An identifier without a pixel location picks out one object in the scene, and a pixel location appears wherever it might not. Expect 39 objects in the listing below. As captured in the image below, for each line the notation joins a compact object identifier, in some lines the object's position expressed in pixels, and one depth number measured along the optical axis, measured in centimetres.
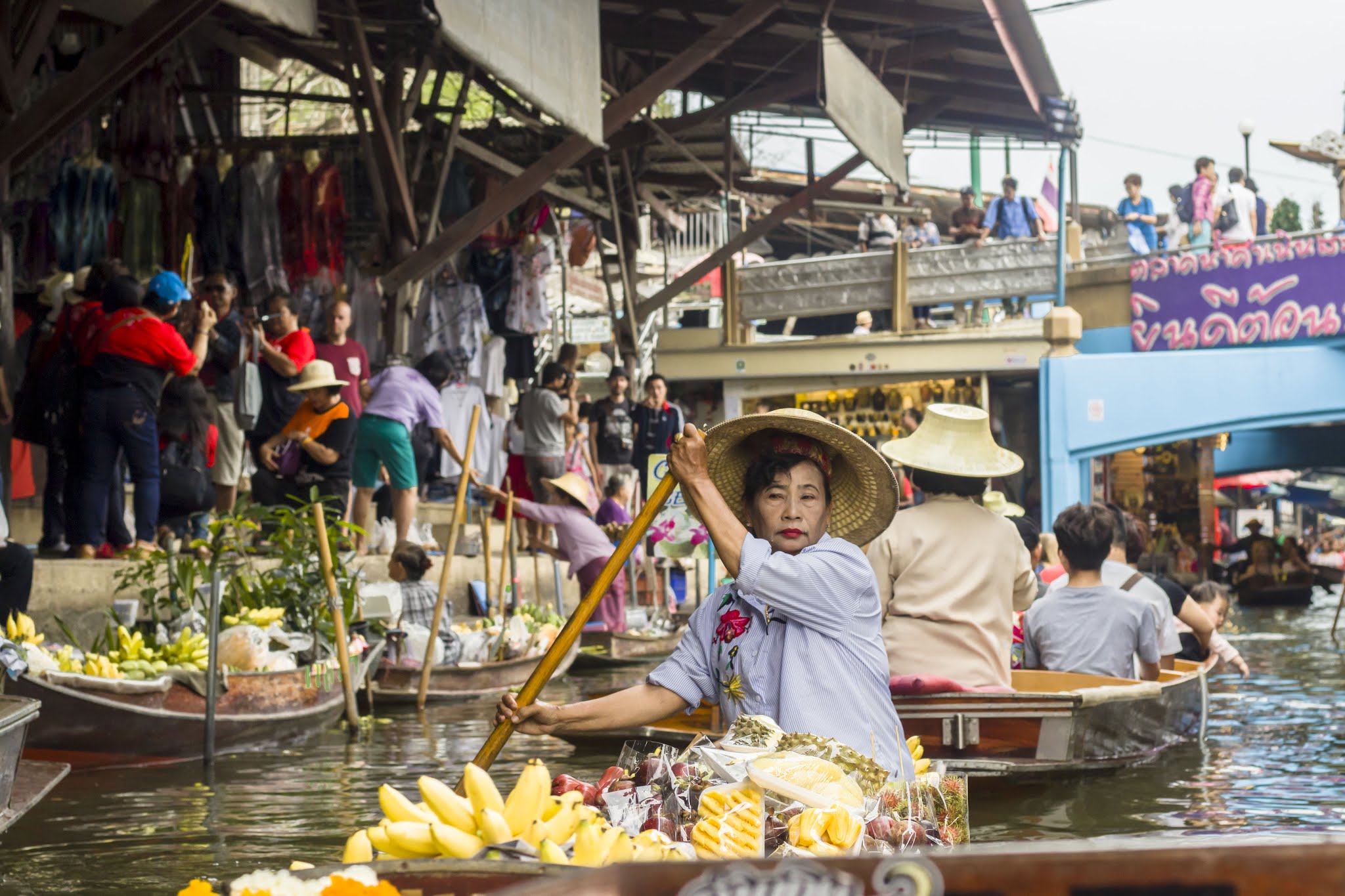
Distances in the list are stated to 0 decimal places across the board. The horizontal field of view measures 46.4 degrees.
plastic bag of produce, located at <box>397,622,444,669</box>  915
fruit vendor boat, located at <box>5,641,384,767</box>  628
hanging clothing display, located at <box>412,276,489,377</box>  1331
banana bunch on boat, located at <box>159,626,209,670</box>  710
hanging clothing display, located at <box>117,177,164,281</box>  1120
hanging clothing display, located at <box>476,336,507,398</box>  1409
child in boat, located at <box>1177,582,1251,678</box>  841
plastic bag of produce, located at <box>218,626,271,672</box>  732
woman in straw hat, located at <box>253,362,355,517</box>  957
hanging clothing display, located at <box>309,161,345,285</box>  1198
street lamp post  2431
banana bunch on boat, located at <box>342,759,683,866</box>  237
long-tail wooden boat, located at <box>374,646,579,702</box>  887
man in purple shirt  1016
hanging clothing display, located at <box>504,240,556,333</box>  1416
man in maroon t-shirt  1040
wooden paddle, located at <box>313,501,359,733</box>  757
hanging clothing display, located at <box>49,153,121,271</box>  1087
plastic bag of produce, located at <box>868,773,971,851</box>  301
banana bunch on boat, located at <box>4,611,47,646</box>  661
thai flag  2778
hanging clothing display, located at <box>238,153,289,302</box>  1178
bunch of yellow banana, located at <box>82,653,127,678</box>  666
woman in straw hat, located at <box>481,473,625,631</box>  1032
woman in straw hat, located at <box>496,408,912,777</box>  340
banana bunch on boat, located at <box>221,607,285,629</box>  758
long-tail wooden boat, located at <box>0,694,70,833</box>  473
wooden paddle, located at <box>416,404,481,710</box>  846
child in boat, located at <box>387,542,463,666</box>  930
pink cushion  582
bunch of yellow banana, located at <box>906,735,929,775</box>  393
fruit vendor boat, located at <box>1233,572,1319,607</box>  2248
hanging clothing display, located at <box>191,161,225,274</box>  1173
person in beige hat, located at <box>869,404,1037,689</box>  575
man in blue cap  809
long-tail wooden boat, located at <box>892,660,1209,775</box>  589
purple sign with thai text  1702
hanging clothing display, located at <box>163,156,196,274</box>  1154
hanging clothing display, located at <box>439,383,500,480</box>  1310
